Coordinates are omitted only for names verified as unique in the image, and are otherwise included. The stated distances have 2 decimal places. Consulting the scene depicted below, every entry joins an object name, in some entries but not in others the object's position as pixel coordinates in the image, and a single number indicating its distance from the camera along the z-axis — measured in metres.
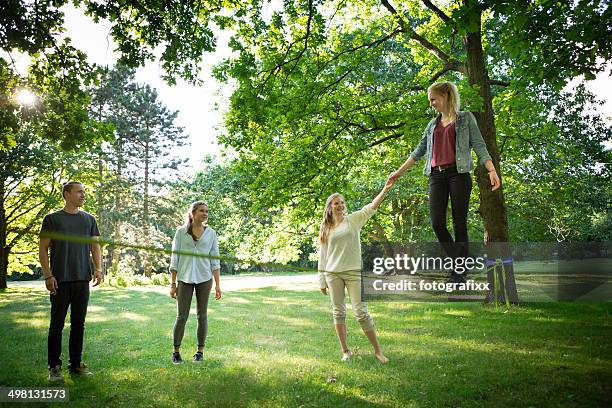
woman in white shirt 4.22
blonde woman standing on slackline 3.04
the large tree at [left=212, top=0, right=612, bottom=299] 6.04
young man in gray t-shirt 3.60
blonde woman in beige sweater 3.78
